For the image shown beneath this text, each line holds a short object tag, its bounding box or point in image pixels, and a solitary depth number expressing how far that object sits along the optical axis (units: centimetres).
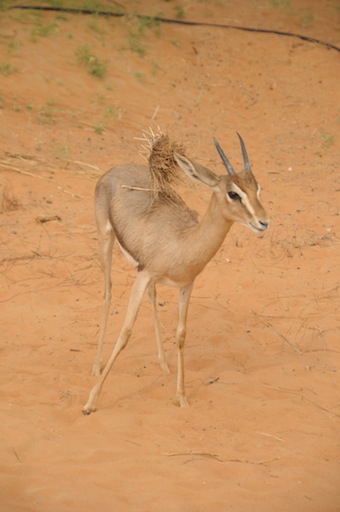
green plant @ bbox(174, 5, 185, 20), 1571
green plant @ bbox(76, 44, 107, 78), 1301
